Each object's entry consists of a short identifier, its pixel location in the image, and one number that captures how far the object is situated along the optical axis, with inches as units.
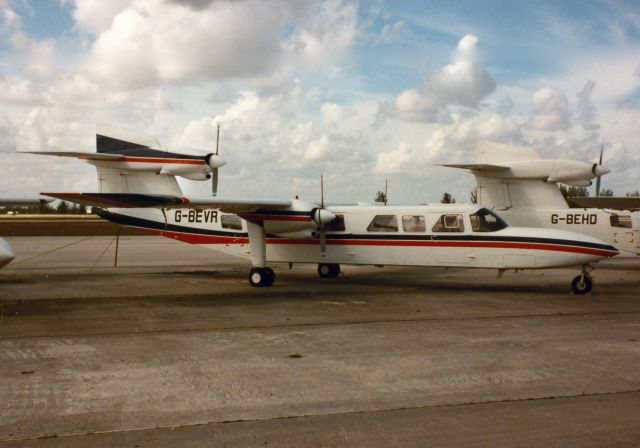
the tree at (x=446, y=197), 2484.7
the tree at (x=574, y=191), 2308.1
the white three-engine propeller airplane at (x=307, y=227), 558.9
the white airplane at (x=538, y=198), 744.3
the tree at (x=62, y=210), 4073.6
